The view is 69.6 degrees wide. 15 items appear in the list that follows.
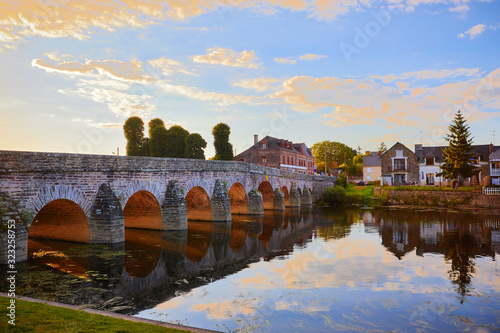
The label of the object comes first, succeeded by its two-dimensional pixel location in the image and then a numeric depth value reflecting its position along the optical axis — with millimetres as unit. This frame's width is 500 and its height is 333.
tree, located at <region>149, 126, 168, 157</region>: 59000
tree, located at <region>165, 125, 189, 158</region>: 58672
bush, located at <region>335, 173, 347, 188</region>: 60938
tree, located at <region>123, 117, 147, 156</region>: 58500
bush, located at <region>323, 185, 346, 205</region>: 53969
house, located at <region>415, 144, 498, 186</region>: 55312
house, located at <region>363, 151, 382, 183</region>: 71062
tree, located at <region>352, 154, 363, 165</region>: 108656
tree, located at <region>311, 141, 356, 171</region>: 108125
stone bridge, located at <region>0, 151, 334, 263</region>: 15031
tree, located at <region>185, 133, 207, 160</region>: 57188
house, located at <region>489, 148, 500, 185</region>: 52375
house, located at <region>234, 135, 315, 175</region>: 65375
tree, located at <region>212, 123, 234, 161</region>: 59000
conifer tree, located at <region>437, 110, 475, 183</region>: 47250
